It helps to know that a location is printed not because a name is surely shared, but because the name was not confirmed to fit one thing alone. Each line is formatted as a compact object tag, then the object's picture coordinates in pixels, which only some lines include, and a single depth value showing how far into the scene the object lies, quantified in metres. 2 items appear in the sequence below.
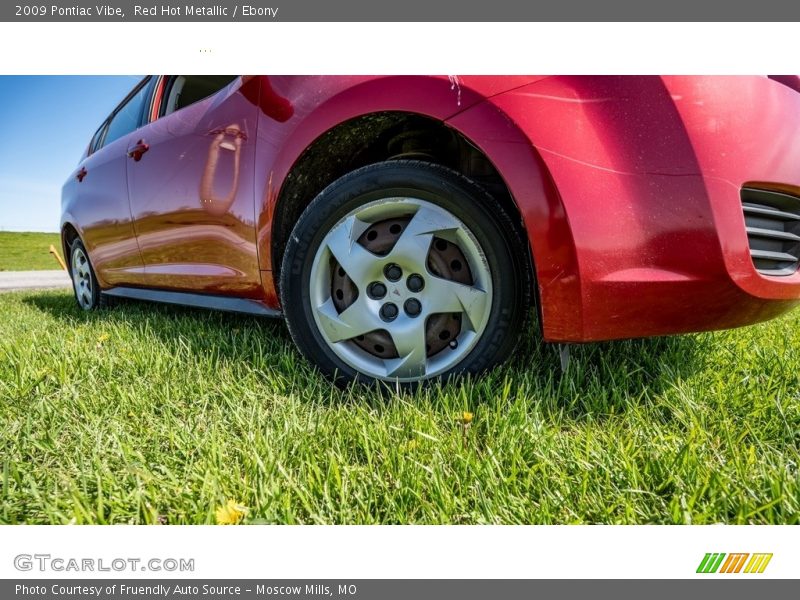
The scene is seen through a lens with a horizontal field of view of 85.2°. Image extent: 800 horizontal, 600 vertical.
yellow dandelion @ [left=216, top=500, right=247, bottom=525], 0.92
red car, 1.08
